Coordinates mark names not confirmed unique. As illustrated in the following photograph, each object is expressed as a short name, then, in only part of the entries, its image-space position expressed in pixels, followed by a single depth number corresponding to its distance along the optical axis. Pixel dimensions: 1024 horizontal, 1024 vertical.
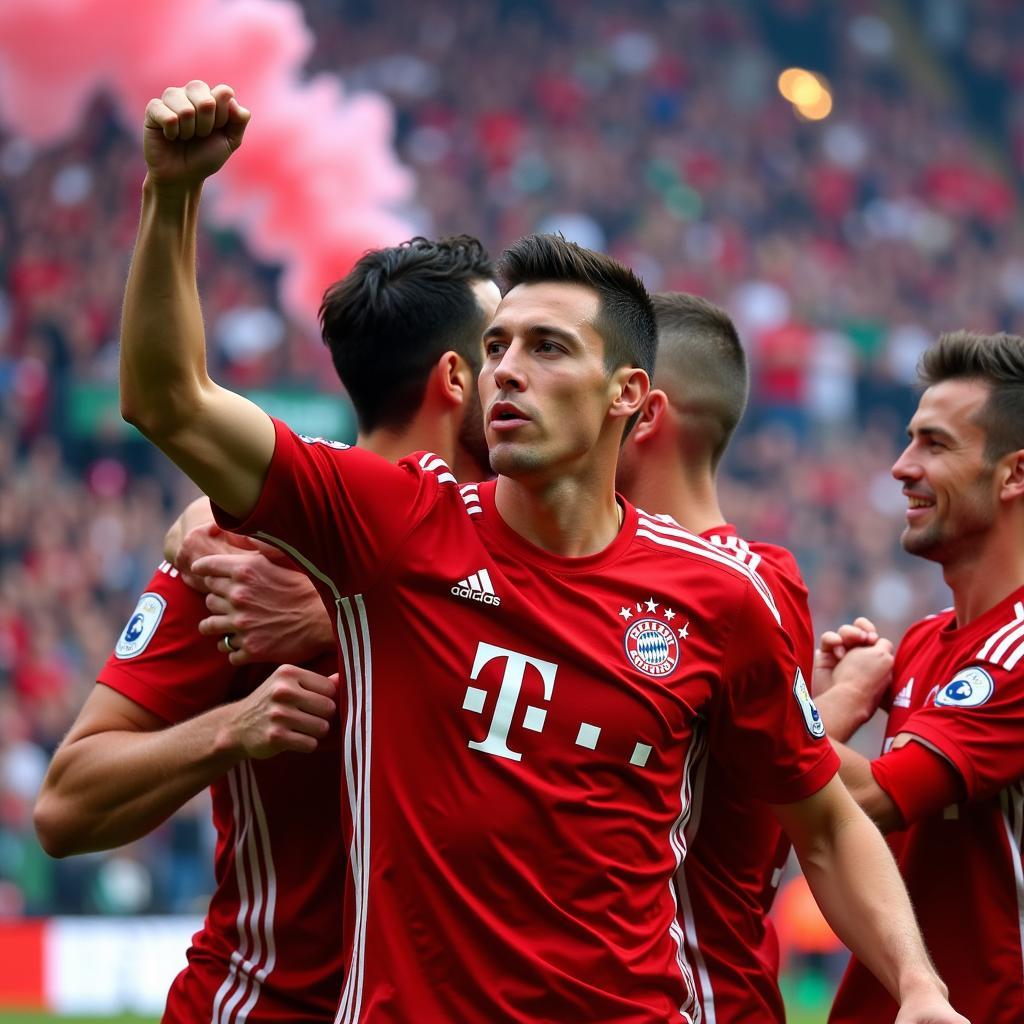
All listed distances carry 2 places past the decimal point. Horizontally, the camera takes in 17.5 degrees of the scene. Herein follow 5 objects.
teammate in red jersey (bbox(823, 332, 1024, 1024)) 7.93
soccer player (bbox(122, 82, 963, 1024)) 5.90
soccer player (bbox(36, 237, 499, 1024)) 6.80
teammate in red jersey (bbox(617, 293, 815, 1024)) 7.71
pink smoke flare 16.87
